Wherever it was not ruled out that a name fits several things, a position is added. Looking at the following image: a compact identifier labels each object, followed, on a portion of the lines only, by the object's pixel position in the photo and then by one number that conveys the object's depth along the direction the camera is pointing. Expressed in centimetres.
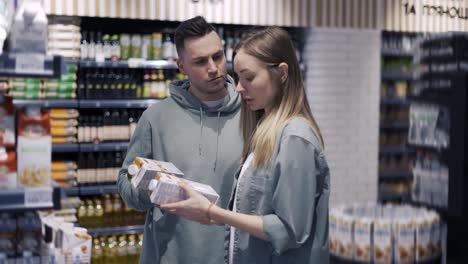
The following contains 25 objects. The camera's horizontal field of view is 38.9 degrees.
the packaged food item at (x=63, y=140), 592
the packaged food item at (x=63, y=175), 596
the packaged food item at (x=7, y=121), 198
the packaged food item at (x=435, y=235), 273
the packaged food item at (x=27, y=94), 571
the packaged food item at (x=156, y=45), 627
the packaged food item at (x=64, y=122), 593
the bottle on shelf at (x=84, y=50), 602
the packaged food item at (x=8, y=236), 208
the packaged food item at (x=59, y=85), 585
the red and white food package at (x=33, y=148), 194
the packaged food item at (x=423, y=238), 271
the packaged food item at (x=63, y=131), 592
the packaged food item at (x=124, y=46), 617
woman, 203
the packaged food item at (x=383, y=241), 270
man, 266
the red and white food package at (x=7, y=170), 190
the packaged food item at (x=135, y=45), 621
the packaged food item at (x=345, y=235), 276
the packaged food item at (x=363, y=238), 272
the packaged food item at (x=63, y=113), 593
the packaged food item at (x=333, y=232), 282
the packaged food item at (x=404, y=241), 270
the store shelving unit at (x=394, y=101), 780
